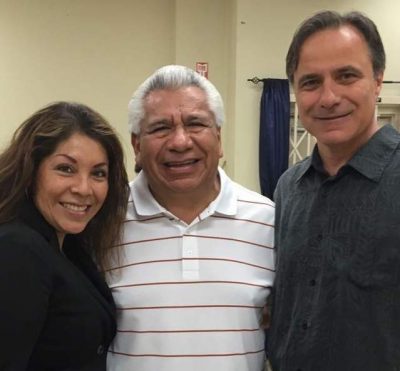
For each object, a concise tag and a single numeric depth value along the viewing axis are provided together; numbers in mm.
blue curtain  5035
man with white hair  1423
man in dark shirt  1181
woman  1080
